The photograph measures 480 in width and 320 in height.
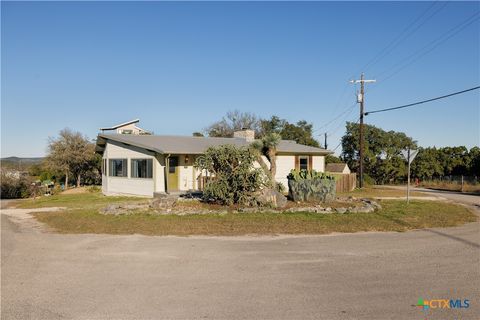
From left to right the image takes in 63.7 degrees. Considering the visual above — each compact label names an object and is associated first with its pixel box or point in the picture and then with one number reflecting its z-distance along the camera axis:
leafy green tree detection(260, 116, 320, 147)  58.72
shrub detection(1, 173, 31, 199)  26.03
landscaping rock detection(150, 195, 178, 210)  14.63
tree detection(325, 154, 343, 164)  58.83
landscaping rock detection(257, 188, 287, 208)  14.29
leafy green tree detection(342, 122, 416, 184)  66.38
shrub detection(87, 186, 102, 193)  27.39
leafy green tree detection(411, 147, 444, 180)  48.84
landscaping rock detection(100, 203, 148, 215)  13.84
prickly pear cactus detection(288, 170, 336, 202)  15.70
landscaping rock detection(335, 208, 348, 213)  13.66
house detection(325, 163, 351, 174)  54.23
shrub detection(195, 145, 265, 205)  14.45
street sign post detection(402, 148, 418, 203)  15.95
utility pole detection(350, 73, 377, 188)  29.30
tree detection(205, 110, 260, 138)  57.84
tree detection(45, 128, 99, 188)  33.31
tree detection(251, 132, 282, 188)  15.60
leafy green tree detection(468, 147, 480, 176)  43.68
